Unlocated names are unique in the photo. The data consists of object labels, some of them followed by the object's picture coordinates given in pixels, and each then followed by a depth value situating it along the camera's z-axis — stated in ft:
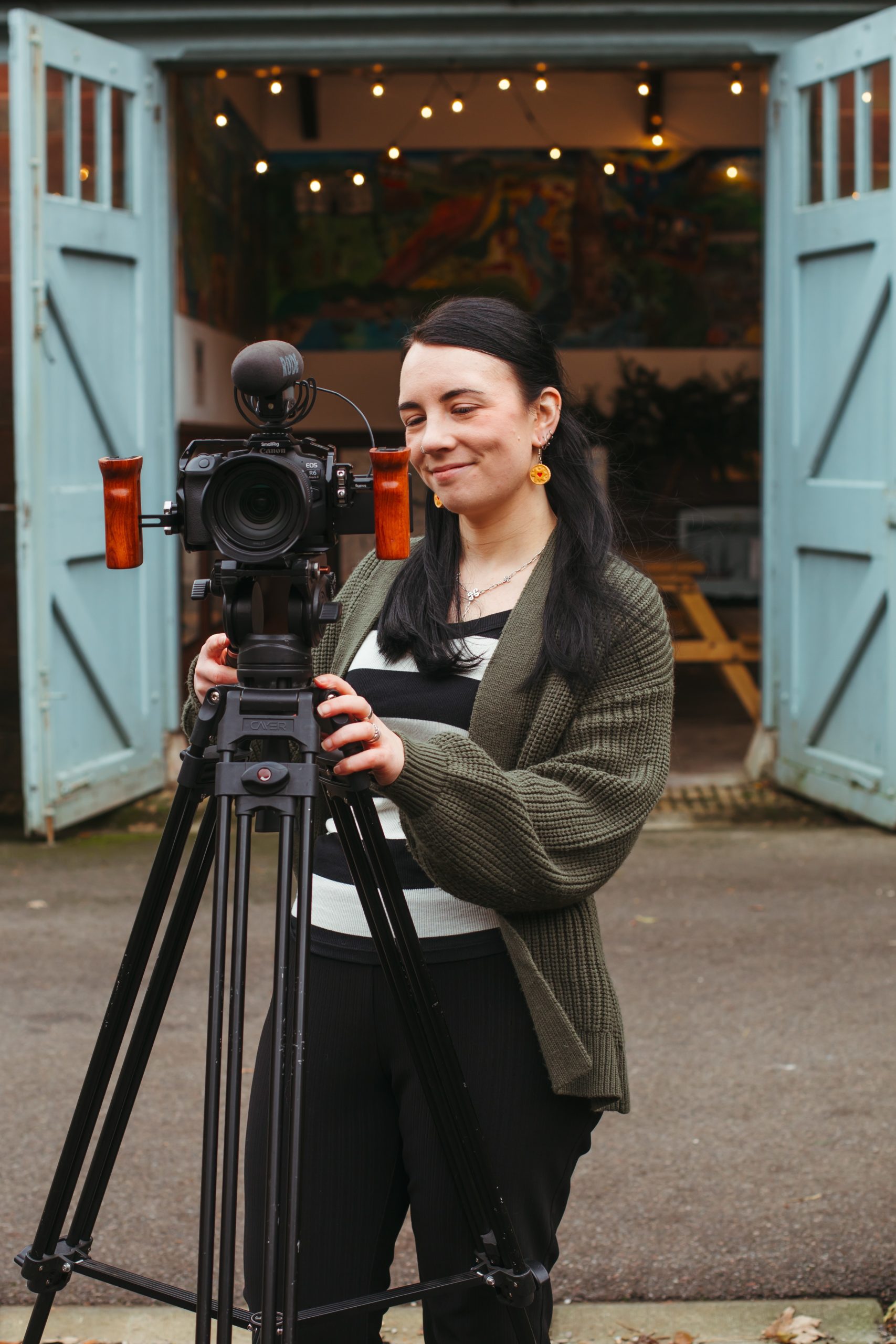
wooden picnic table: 29.55
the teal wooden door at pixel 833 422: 20.53
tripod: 5.62
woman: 6.80
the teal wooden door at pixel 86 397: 19.79
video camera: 5.74
